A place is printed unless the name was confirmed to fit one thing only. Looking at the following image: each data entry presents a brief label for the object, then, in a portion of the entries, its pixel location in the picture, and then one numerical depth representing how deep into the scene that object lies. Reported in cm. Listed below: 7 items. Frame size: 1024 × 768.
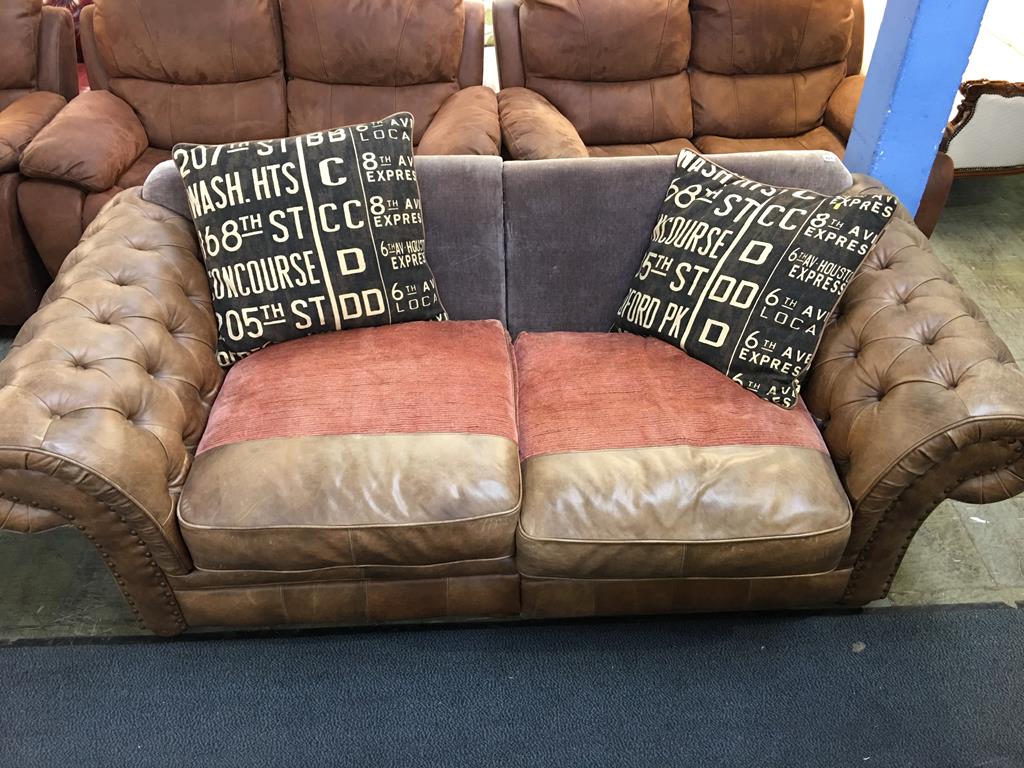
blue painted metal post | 189
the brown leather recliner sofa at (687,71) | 271
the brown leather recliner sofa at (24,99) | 244
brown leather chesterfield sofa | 150
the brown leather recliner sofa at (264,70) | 266
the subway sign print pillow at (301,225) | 177
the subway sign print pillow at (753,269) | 167
